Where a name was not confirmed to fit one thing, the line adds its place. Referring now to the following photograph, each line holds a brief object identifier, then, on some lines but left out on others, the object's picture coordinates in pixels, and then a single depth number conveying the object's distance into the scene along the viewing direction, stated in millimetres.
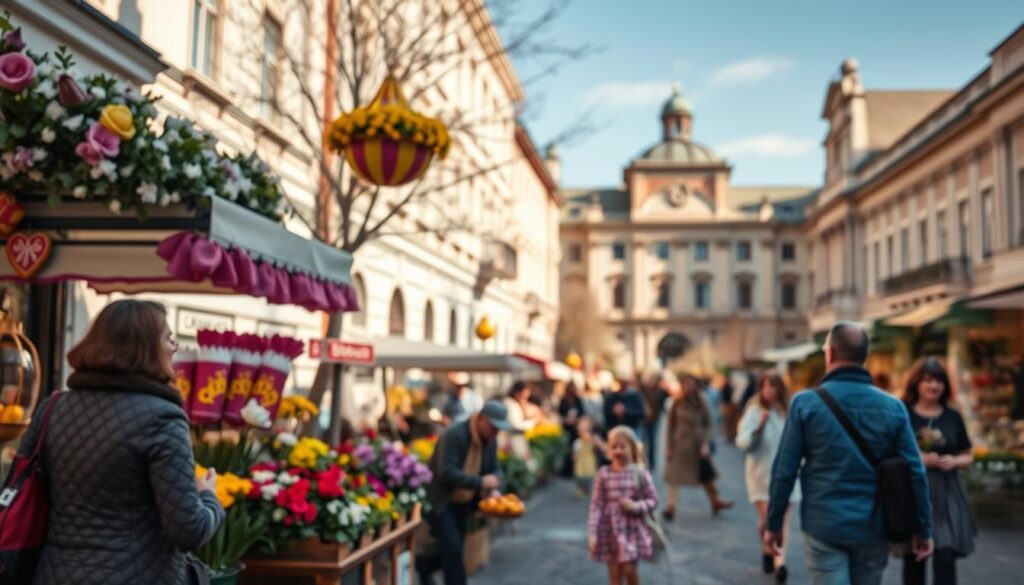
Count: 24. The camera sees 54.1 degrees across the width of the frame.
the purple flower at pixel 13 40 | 4637
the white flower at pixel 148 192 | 4902
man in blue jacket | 4898
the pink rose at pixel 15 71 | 4543
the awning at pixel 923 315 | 17891
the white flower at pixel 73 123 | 4773
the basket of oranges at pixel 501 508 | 7480
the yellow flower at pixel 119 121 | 4793
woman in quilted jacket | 3205
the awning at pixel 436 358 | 13922
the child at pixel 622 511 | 7262
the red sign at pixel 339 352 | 8852
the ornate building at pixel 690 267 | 80438
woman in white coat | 9578
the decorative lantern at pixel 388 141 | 7762
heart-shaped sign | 5430
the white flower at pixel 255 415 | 5762
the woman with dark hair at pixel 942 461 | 6301
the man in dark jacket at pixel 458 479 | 7230
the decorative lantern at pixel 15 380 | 4922
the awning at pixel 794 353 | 29291
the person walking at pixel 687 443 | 12680
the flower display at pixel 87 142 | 4738
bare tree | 11359
